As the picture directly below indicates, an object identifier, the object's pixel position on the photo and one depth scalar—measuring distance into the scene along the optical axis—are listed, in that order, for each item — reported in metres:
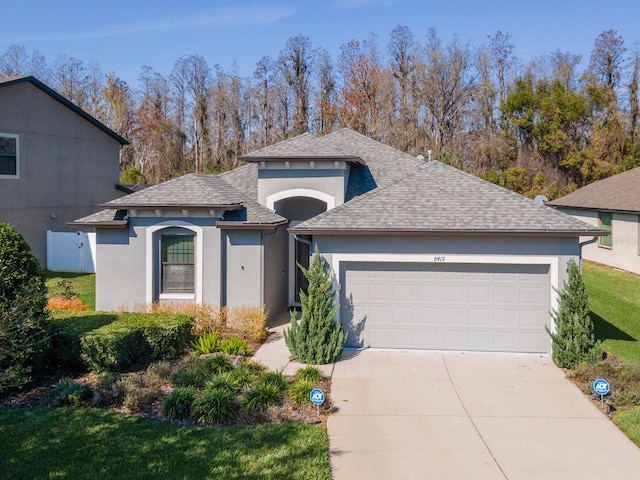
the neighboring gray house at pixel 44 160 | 21.02
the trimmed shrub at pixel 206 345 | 10.93
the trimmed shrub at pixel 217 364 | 9.42
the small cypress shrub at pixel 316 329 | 10.65
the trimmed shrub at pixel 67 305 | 13.65
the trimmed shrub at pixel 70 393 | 8.08
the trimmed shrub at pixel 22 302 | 8.25
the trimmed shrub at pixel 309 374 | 9.38
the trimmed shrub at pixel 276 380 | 8.73
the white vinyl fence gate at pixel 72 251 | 22.16
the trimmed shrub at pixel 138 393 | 8.02
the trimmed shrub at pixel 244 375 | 8.78
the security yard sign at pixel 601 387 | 8.41
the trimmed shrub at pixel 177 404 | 7.72
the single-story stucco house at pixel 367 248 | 11.07
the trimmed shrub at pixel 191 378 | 8.74
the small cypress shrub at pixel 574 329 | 10.19
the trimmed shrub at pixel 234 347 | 11.02
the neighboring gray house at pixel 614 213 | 21.48
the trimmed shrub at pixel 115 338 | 9.37
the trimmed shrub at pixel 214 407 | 7.54
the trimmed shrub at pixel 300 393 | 8.27
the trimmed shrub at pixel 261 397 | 7.87
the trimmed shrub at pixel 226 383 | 8.34
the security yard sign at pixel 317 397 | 7.66
